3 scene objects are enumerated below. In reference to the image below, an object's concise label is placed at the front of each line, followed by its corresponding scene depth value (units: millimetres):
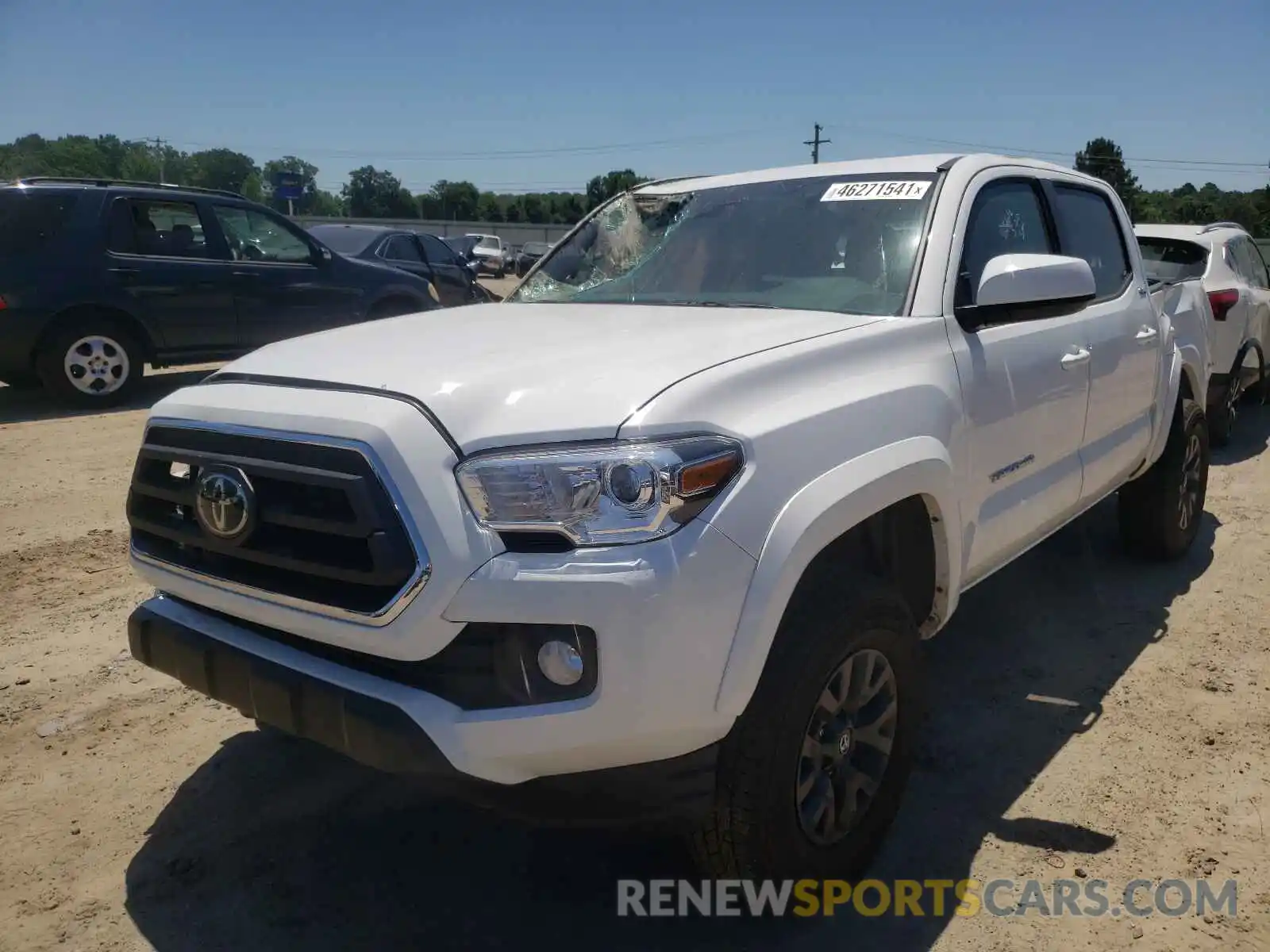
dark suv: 8180
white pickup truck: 1977
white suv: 7590
